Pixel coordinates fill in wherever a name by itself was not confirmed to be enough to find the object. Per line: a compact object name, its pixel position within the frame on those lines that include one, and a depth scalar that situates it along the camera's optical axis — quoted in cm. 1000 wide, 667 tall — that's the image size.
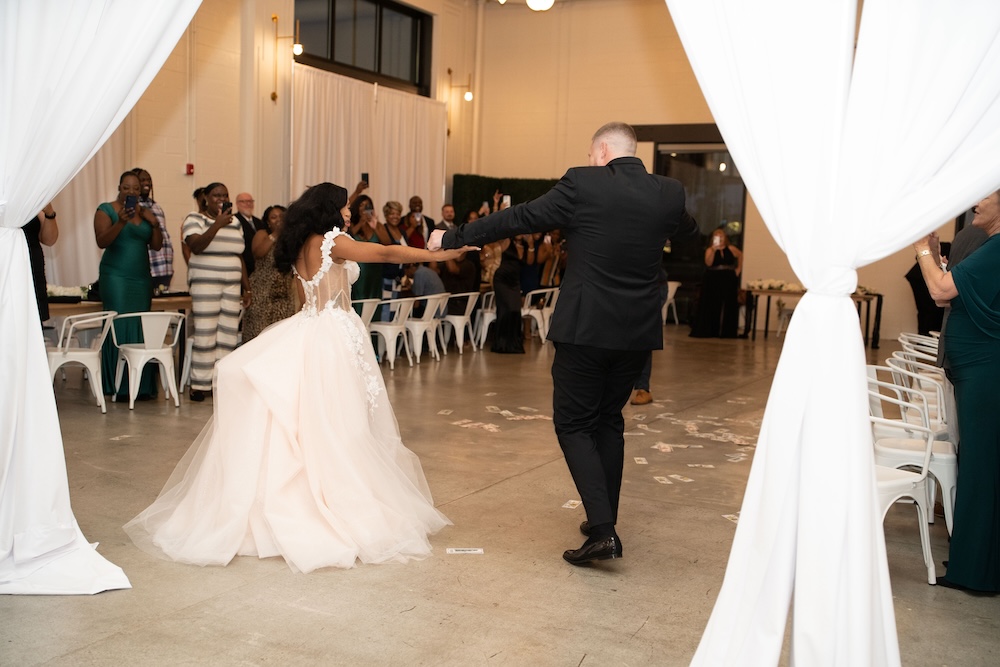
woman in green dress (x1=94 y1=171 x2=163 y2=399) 719
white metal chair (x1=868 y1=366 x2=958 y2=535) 420
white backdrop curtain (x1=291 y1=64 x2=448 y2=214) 1250
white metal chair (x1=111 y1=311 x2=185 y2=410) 695
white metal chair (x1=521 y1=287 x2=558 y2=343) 1232
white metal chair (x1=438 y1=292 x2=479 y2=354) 1109
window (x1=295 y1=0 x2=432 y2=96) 1312
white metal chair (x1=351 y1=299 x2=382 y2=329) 900
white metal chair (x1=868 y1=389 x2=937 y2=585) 395
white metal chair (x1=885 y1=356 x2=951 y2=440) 472
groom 380
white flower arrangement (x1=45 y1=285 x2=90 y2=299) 743
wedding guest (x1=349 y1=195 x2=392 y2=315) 975
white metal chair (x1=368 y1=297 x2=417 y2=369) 966
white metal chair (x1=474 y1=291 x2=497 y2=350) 1179
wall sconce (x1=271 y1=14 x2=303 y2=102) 1191
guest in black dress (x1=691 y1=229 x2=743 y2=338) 1438
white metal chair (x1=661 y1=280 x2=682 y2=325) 1511
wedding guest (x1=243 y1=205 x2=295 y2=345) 766
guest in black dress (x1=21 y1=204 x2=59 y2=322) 532
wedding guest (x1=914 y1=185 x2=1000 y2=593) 376
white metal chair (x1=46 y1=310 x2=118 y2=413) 680
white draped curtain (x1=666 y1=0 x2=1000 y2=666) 249
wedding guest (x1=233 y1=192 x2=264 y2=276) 899
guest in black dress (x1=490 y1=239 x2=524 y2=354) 1145
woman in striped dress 732
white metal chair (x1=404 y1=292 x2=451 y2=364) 1024
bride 398
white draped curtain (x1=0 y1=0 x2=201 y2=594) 349
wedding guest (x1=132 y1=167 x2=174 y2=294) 953
